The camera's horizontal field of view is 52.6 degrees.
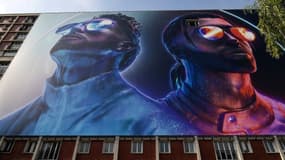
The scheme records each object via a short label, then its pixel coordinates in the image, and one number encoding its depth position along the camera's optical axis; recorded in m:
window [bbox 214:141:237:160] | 21.03
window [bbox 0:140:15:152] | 21.90
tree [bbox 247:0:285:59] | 14.27
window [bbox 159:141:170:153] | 21.54
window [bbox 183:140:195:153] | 21.51
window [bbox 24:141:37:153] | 21.74
